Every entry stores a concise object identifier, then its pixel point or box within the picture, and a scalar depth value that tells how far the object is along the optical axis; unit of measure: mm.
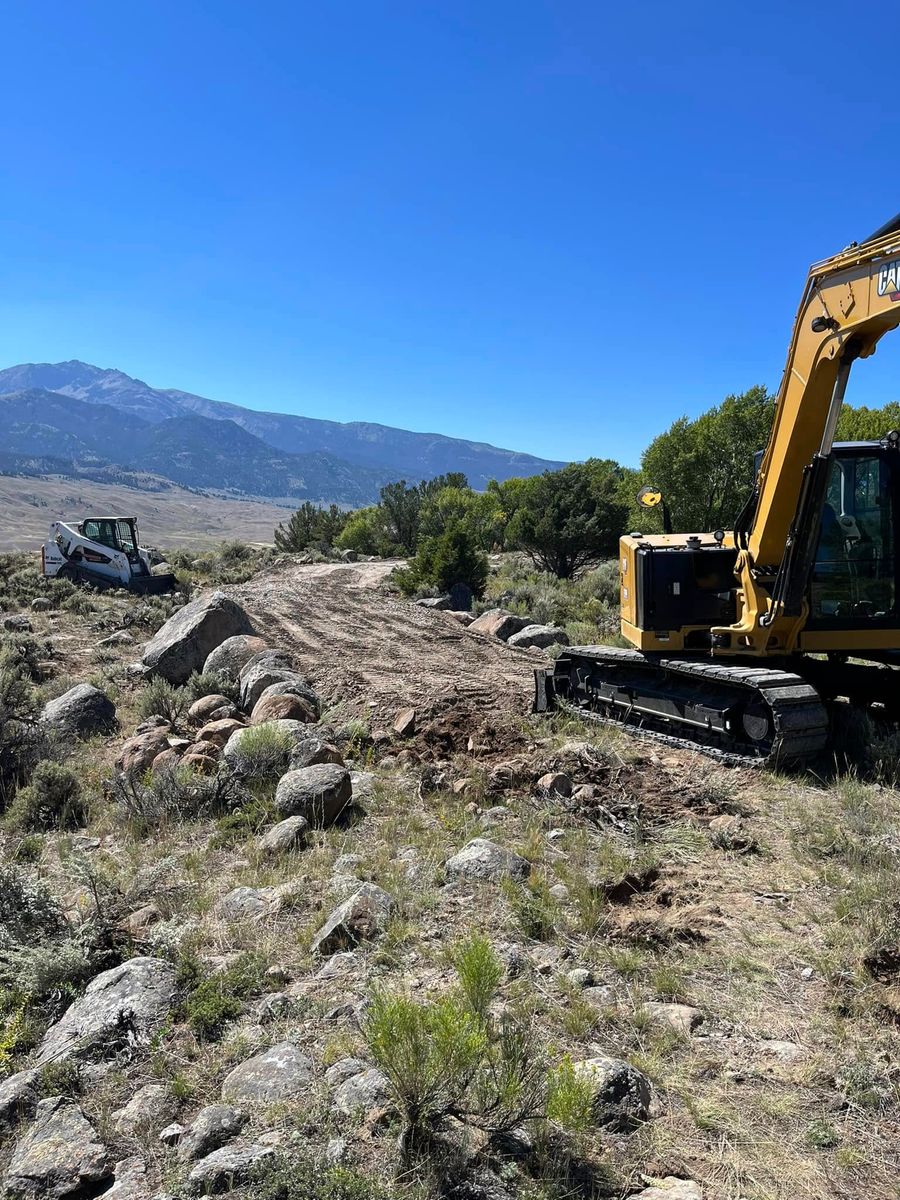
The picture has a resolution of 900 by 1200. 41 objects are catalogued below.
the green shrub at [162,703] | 11344
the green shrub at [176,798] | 7379
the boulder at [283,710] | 10102
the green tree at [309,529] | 41781
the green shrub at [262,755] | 7934
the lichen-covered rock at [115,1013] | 4023
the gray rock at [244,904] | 5363
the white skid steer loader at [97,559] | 24406
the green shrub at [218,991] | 4176
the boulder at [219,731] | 9383
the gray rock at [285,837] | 6426
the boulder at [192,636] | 13648
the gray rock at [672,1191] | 2943
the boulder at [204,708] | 11062
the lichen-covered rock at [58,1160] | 3107
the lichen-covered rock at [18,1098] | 3590
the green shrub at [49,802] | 7852
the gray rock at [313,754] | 7816
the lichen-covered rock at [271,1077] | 3490
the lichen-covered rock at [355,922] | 4812
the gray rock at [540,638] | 15992
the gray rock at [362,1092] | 3352
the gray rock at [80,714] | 10578
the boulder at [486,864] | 5633
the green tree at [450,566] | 23234
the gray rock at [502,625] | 17062
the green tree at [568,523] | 26953
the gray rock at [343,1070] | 3557
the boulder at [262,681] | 11555
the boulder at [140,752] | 8719
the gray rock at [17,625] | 17156
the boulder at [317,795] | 6949
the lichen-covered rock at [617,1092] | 3324
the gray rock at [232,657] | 12930
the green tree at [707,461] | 26828
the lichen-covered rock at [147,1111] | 3449
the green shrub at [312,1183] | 2859
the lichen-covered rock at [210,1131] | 3209
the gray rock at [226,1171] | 2977
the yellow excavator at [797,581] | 7449
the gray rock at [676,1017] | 3992
